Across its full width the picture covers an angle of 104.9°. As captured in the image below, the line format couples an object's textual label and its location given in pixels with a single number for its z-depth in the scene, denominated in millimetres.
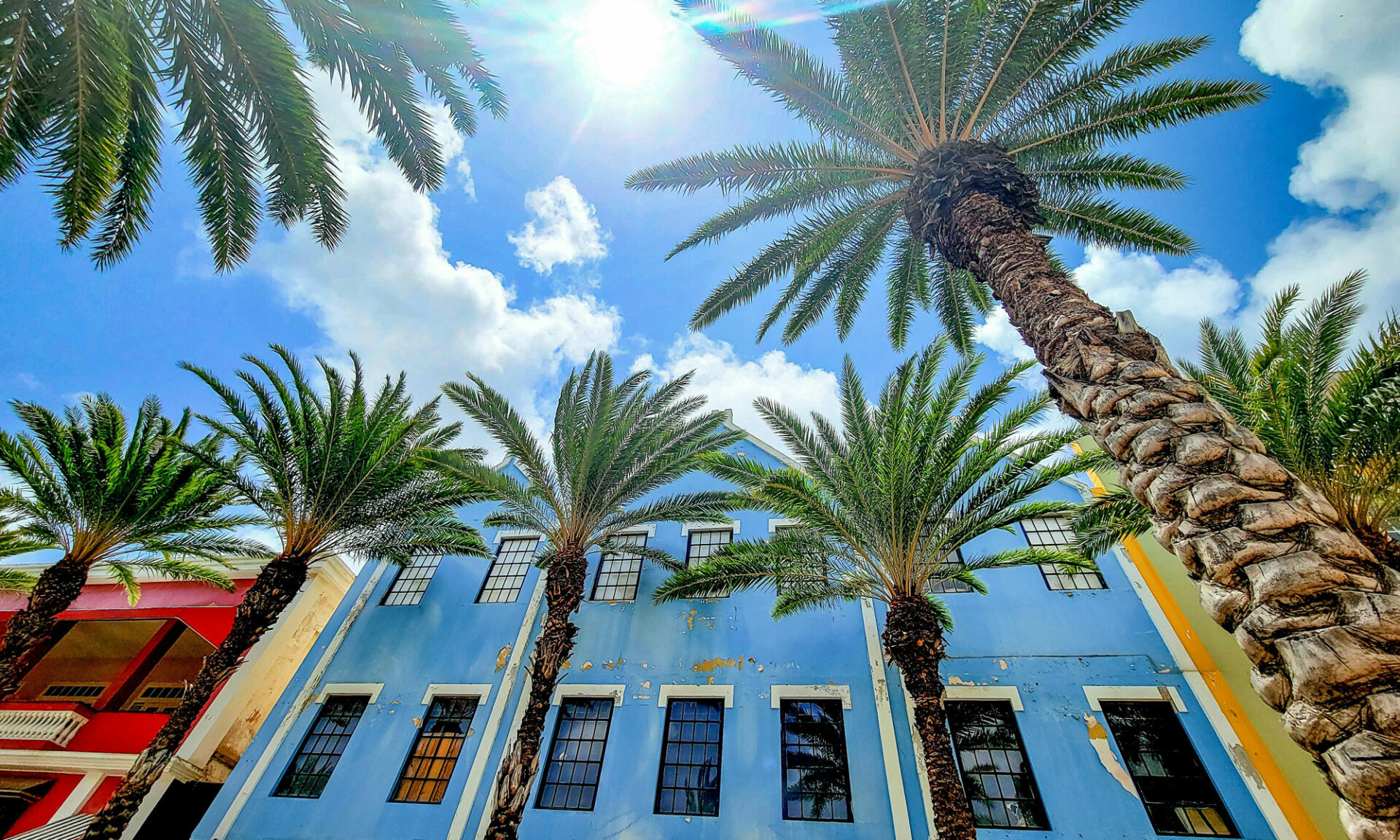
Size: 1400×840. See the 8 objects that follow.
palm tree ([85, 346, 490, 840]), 11281
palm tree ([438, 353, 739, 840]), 11648
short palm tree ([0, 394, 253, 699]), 11516
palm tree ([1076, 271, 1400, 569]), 6574
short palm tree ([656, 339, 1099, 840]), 9062
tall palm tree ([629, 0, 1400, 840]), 2674
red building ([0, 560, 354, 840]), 11891
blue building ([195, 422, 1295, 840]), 9359
